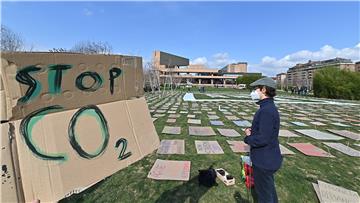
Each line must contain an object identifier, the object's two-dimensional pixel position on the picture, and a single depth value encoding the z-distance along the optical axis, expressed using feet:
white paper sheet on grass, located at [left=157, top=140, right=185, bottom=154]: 17.42
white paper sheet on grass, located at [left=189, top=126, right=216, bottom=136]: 23.95
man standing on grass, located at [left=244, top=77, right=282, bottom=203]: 7.91
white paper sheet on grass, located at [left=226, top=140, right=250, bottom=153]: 18.23
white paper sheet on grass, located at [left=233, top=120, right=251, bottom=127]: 29.17
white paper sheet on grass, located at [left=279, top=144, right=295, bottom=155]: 17.68
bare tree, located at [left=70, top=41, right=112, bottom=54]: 79.21
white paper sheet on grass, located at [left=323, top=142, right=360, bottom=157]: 18.24
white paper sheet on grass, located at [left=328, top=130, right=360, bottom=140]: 23.73
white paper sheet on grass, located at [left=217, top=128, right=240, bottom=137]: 23.48
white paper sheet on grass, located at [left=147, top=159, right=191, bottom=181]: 12.74
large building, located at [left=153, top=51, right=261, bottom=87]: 325.21
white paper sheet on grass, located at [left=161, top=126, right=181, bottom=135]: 24.06
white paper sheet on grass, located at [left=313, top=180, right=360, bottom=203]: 10.78
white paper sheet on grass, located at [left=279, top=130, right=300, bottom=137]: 23.68
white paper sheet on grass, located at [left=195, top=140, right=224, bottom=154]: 17.78
